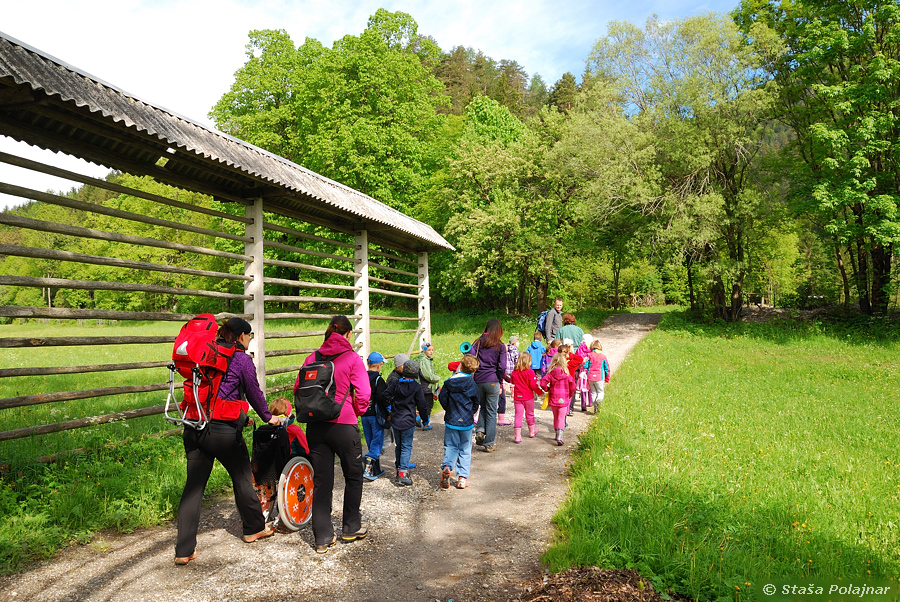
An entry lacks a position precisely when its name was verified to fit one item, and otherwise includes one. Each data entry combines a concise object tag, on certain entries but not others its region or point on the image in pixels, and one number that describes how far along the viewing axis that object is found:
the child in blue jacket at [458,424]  6.50
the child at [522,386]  8.52
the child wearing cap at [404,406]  6.71
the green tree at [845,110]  17.44
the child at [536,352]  10.25
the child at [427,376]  7.87
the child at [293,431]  5.11
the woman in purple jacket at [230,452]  4.51
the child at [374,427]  6.78
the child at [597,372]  10.38
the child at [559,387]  8.38
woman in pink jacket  4.82
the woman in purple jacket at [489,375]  8.04
